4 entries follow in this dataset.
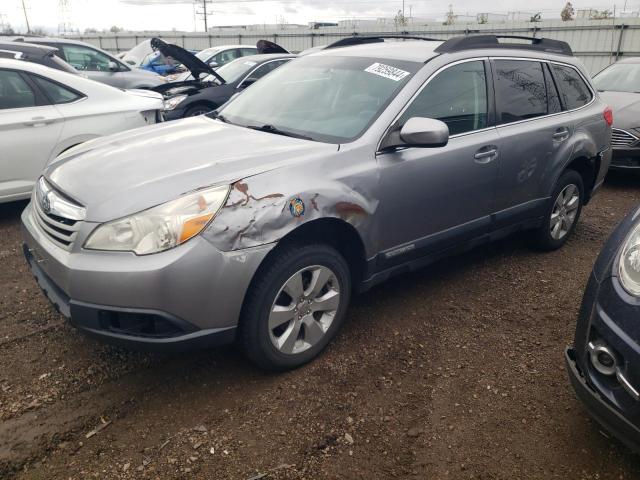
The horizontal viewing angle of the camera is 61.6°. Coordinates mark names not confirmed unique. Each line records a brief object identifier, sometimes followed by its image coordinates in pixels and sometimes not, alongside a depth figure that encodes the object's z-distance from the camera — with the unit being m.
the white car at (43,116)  4.98
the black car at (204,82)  7.54
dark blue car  1.93
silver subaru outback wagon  2.42
